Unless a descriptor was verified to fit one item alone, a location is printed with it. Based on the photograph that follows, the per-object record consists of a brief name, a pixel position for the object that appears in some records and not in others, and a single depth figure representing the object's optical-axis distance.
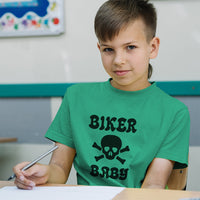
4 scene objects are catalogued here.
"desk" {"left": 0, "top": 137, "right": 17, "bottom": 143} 1.75
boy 1.20
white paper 0.96
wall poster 1.86
